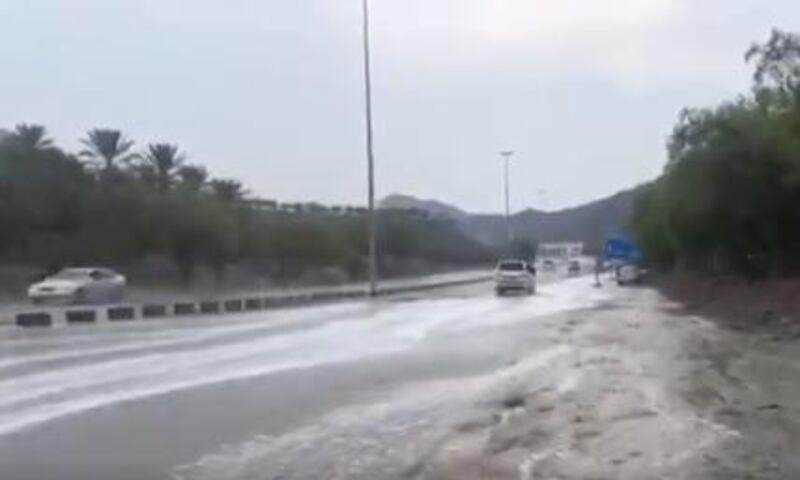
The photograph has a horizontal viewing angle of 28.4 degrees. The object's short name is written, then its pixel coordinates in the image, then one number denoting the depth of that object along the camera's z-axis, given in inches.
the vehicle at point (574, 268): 5764.3
